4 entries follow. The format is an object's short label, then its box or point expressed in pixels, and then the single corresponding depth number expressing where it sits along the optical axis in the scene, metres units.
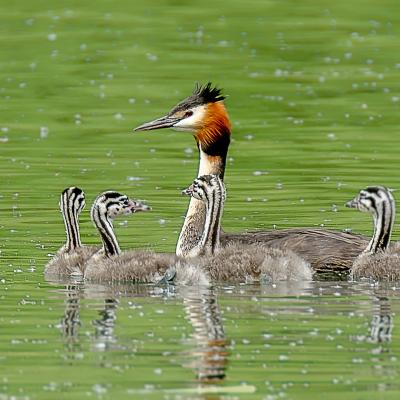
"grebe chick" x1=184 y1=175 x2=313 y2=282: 15.95
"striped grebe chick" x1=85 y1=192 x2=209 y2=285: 15.83
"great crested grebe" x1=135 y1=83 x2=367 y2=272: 16.80
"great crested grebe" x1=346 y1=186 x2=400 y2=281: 15.87
